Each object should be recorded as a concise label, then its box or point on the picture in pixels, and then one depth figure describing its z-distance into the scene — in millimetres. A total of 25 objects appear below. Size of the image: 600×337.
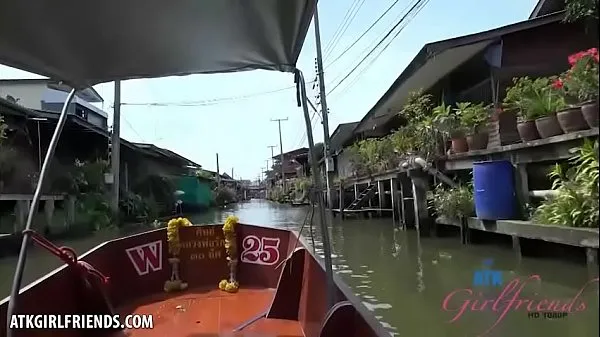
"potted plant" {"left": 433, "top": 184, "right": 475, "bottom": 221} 7699
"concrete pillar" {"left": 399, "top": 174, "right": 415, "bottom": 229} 11141
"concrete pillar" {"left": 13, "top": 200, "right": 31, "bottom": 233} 10827
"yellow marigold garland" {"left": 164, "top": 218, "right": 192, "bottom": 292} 4911
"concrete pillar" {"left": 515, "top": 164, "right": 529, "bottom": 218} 6348
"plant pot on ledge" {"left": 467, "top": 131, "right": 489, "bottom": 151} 7367
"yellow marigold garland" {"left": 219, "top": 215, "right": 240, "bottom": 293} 5137
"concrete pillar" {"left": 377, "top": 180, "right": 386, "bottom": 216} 16344
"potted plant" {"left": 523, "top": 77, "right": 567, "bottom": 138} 5270
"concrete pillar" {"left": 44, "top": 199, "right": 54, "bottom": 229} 12912
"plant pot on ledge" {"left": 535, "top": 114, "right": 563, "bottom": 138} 5281
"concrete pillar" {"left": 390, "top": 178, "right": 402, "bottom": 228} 13516
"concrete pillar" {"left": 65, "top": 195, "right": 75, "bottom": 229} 14202
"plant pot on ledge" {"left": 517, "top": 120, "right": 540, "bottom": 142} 5809
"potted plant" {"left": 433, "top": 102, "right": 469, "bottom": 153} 8031
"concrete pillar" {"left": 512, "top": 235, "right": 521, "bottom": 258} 6330
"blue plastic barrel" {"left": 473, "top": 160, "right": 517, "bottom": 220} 6473
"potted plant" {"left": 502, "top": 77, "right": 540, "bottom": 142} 5830
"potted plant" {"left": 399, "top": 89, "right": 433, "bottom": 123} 9805
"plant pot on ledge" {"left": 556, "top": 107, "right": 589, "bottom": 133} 4651
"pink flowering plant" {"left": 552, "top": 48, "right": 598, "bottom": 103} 3658
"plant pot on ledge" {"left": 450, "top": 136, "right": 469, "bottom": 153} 7934
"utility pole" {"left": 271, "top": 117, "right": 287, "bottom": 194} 50272
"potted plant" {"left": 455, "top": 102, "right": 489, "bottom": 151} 7426
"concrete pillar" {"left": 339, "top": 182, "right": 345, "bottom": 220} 17947
